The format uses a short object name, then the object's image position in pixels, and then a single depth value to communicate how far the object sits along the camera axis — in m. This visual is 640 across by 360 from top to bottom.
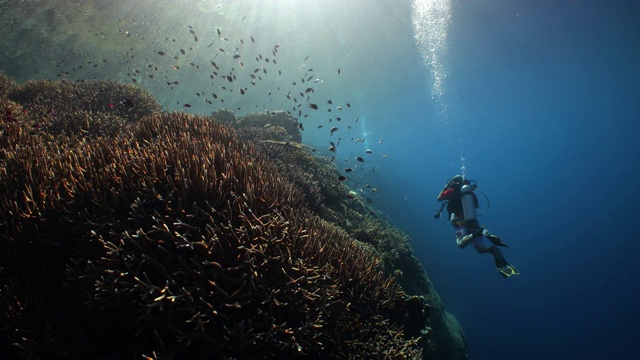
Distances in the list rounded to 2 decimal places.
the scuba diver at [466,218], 9.65
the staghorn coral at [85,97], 7.93
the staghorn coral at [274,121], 16.42
